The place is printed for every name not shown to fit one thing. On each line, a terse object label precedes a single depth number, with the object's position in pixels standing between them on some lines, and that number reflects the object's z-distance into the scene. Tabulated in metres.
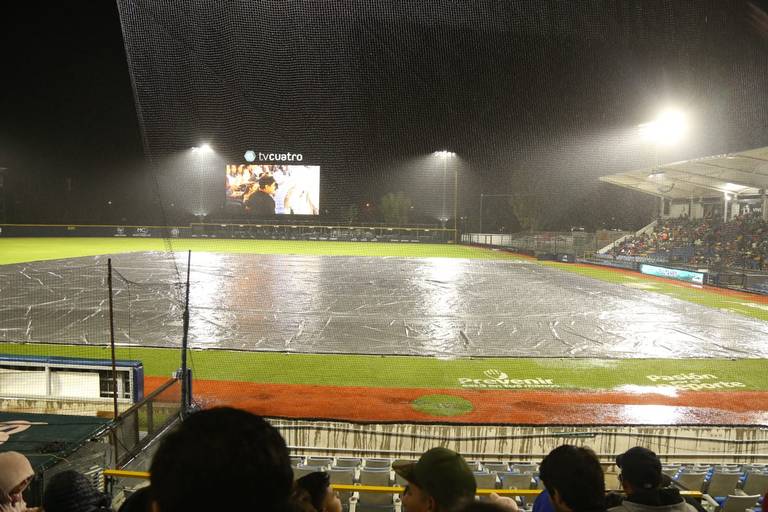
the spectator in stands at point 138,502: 1.51
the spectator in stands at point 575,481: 2.04
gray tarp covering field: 11.82
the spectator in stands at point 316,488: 2.16
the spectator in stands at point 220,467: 0.95
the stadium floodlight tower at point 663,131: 26.98
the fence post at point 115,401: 5.47
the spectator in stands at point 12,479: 2.20
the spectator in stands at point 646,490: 2.36
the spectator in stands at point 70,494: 1.89
